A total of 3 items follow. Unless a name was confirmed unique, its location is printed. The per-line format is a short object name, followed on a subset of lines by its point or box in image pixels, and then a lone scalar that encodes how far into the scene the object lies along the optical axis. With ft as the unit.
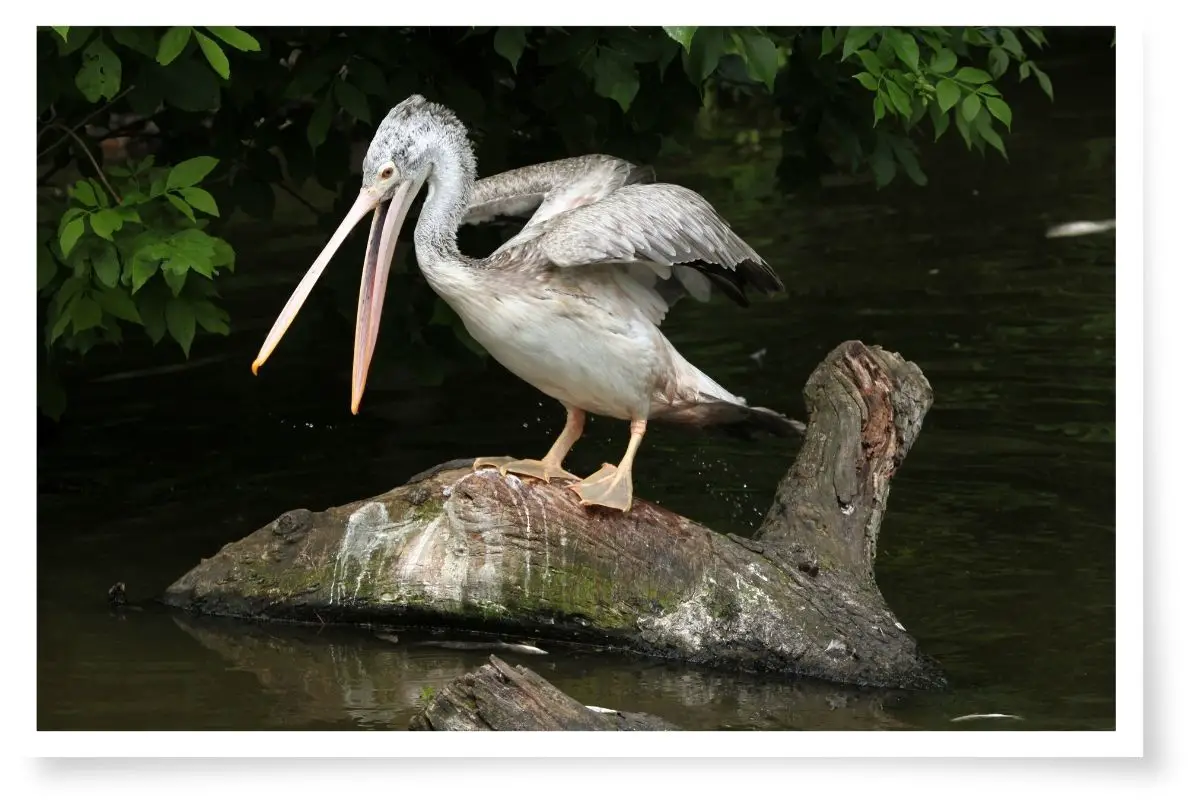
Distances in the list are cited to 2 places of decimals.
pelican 39.11
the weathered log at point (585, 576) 39.70
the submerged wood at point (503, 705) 32.76
